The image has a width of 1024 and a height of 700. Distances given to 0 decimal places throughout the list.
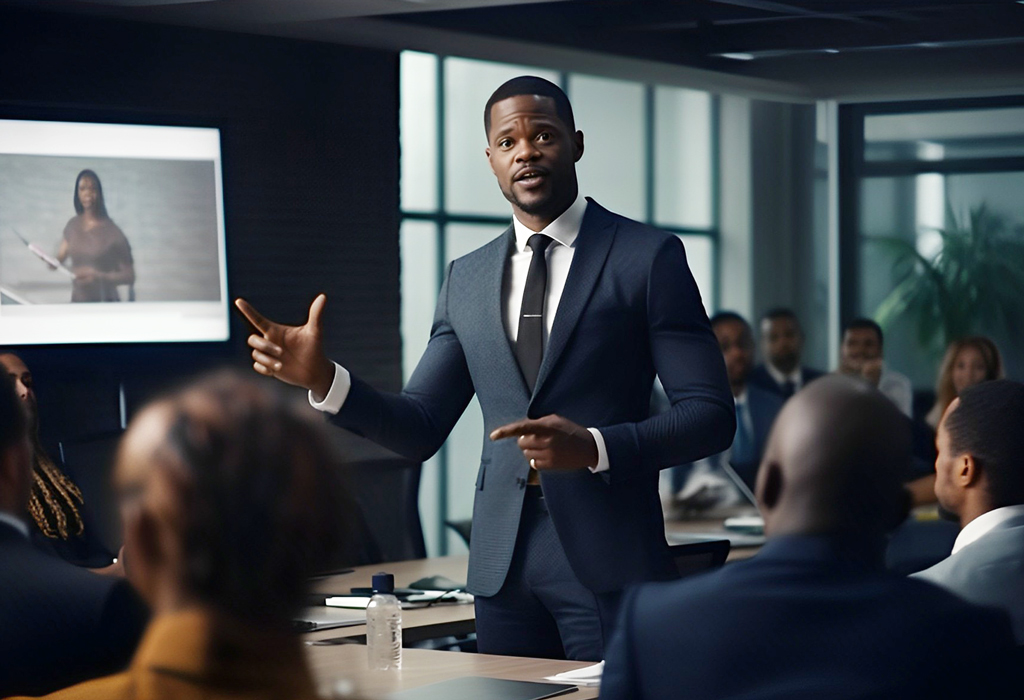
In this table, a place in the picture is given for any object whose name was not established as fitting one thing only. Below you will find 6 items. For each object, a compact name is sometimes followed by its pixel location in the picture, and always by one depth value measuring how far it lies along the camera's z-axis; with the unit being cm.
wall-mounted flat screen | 571
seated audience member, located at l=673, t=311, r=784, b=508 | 648
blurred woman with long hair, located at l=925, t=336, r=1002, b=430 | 656
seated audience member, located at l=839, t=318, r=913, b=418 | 748
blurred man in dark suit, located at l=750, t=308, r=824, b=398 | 737
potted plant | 1084
